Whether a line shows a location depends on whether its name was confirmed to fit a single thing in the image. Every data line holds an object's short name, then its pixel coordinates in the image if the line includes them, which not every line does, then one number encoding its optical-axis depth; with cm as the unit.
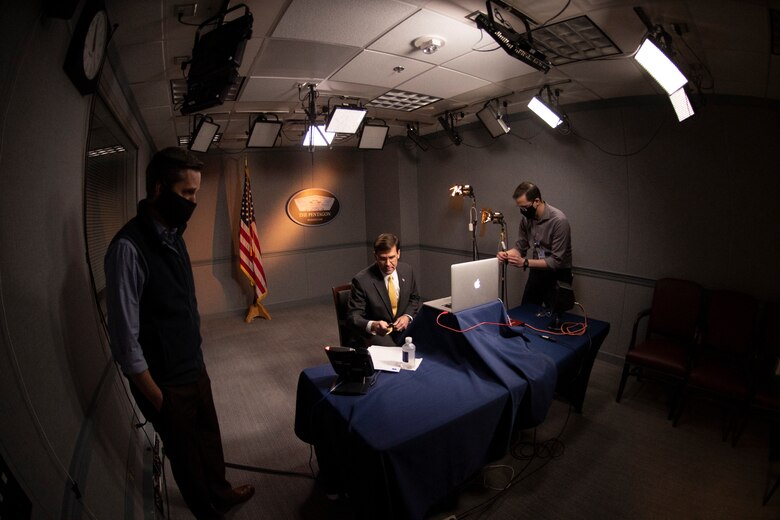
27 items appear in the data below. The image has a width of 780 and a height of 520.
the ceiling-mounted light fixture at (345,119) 360
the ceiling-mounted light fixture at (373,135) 471
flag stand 604
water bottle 204
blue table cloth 149
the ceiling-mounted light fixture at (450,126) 475
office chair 308
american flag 588
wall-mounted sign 664
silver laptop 225
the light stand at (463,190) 481
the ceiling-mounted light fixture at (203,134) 395
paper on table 204
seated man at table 266
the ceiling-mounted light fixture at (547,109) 353
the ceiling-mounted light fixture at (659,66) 207
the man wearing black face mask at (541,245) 365
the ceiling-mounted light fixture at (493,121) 411
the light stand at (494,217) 404
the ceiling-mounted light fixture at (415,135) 534
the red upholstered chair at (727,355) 258
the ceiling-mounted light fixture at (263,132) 408
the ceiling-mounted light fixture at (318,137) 411
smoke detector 241
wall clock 142
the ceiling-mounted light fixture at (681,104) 251
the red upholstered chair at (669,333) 288
